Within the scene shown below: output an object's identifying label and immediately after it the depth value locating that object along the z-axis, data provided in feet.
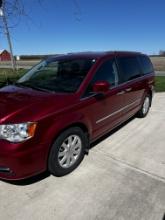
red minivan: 6.28
